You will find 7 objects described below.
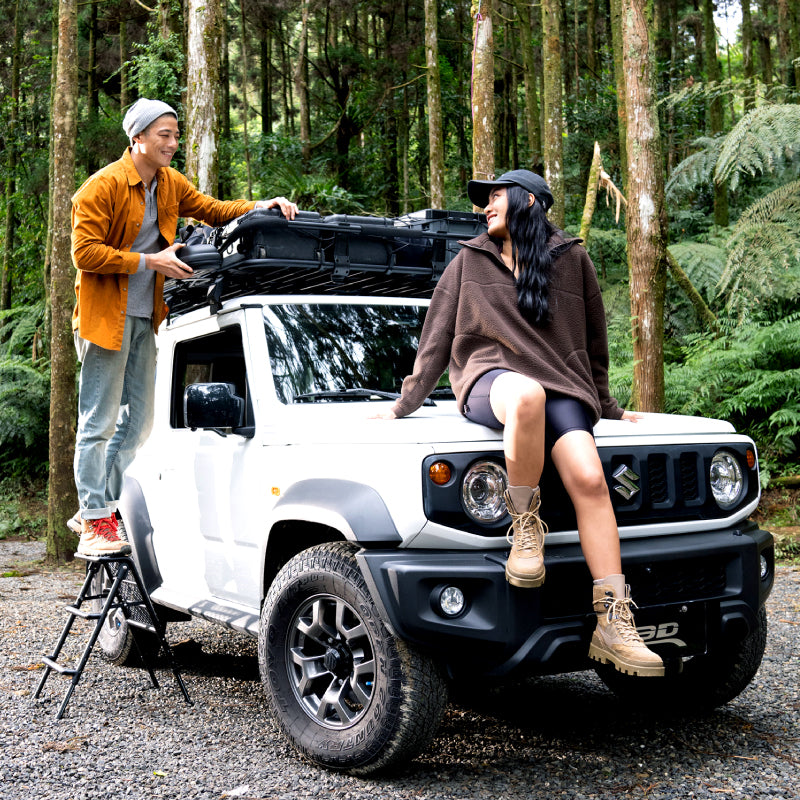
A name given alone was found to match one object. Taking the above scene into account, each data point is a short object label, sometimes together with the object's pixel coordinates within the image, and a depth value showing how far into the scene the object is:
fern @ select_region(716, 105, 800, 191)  9.20
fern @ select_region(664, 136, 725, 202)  10.70
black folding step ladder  4.64
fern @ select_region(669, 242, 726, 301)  11.67
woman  3.26
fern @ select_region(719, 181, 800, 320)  9.85
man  4.54
